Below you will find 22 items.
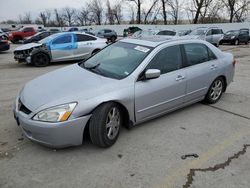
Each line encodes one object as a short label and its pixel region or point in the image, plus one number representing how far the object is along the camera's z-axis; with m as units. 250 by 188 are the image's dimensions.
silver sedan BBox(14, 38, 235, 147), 3.02
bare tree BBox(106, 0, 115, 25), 57.62
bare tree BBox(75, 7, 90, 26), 67.95
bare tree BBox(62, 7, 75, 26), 73.44
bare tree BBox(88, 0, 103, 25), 61.78
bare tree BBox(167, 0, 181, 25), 45.92
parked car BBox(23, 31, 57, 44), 16.09
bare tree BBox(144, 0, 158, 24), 47.30
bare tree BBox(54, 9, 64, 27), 72.66
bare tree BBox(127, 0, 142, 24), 45.97
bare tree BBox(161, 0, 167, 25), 43.18
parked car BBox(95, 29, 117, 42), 27.79
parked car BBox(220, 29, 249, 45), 22.31
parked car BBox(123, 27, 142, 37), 28.81
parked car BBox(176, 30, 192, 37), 21.29
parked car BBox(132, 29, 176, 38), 18.95
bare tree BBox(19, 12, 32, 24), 79.81
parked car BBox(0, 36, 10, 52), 14.89
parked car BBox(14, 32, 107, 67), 10.12
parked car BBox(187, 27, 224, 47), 19.47
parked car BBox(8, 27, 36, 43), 24.48
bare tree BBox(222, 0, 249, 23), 40.88
